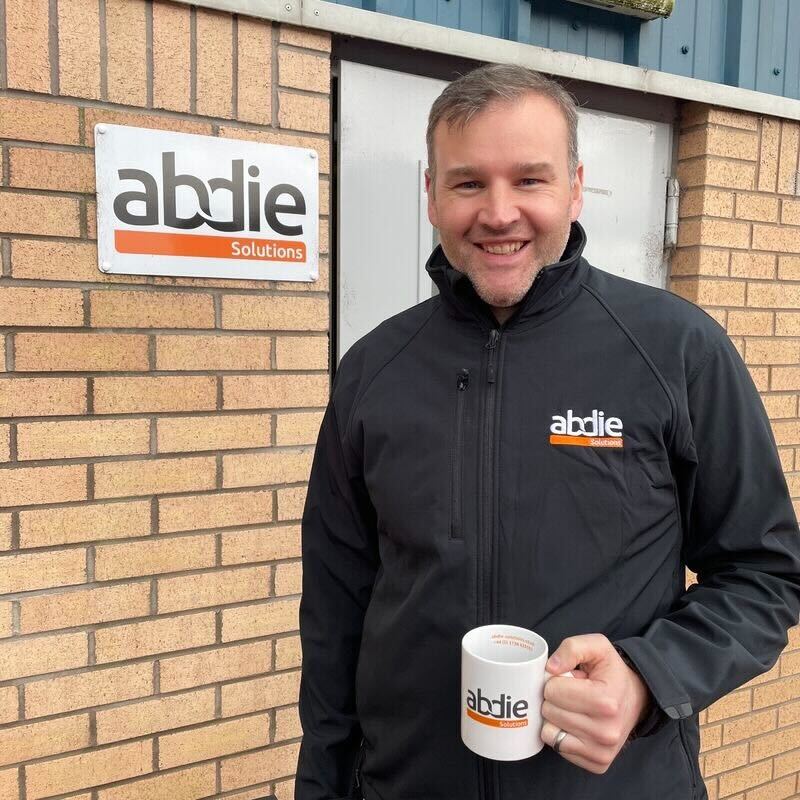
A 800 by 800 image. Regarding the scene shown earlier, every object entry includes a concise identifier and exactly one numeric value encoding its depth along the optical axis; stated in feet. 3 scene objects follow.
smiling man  4.51
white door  7.93
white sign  6.78
